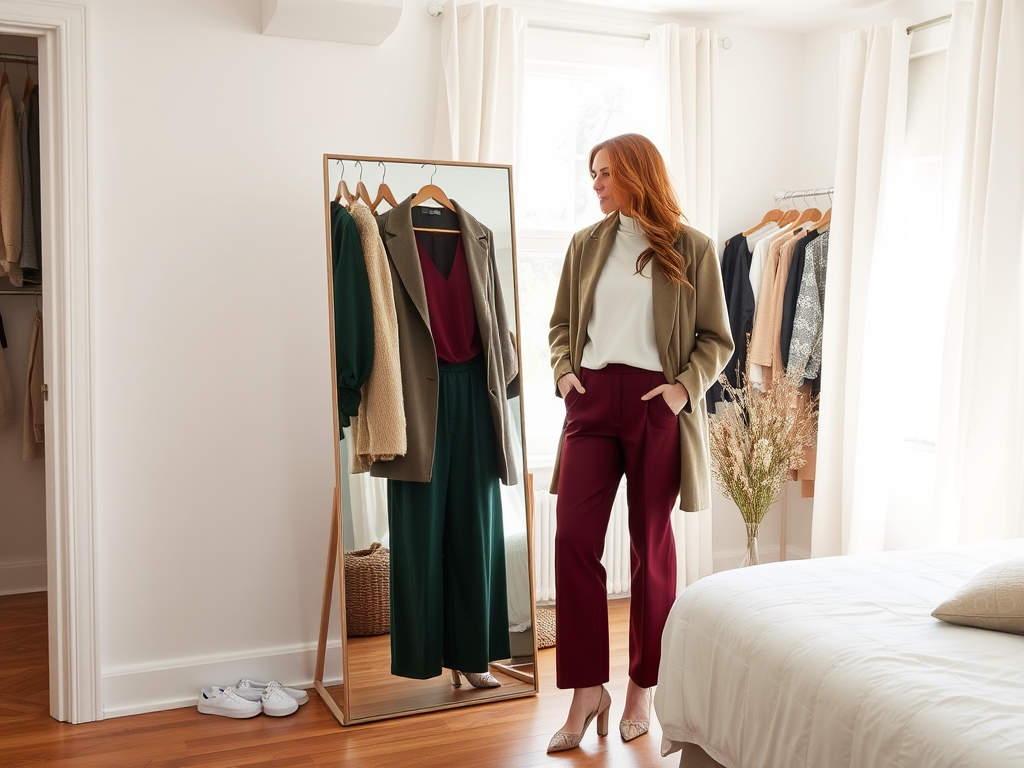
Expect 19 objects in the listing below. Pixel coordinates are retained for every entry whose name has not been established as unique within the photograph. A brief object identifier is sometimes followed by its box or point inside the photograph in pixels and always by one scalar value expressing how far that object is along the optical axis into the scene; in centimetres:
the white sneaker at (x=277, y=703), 281
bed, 136
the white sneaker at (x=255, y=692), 288
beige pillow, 162
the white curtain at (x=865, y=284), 351
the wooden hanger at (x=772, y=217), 396
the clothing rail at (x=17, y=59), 406
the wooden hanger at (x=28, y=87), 382
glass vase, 346
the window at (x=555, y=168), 379
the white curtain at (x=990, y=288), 298
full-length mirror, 276
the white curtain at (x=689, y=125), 372
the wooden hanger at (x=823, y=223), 381
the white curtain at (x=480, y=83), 327
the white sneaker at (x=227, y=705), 280
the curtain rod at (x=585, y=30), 363
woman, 255
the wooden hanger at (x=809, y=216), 387
